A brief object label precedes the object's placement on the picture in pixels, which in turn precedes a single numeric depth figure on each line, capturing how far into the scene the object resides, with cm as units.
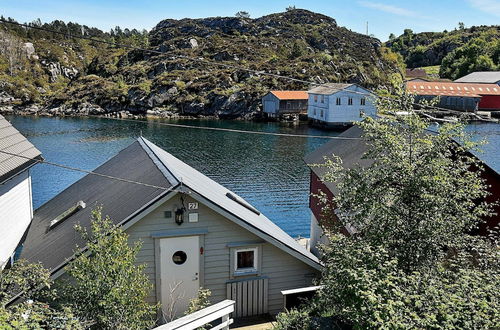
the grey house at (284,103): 8794
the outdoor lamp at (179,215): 1116
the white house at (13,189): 1291
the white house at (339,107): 7494
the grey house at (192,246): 1111
